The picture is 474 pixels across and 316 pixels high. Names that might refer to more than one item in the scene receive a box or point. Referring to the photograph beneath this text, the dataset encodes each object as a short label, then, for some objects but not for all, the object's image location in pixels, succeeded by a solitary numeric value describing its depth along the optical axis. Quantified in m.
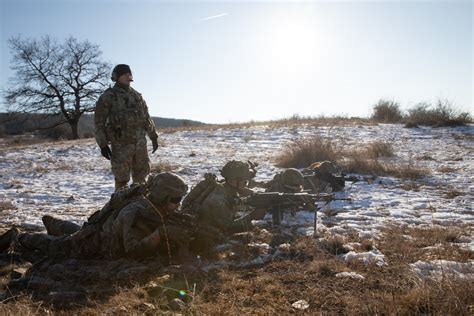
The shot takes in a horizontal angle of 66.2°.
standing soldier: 5.50
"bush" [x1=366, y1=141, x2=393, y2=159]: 10.82
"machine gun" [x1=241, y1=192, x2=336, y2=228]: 5.21
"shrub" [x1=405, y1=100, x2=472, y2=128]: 15.70
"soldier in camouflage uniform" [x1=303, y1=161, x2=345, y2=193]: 7.26
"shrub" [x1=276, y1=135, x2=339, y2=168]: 9.94
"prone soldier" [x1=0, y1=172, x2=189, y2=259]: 3.86
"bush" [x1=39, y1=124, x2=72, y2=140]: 32.12
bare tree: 26.80
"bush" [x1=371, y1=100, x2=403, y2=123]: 20.72
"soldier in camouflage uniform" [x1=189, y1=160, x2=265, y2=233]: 4.87
